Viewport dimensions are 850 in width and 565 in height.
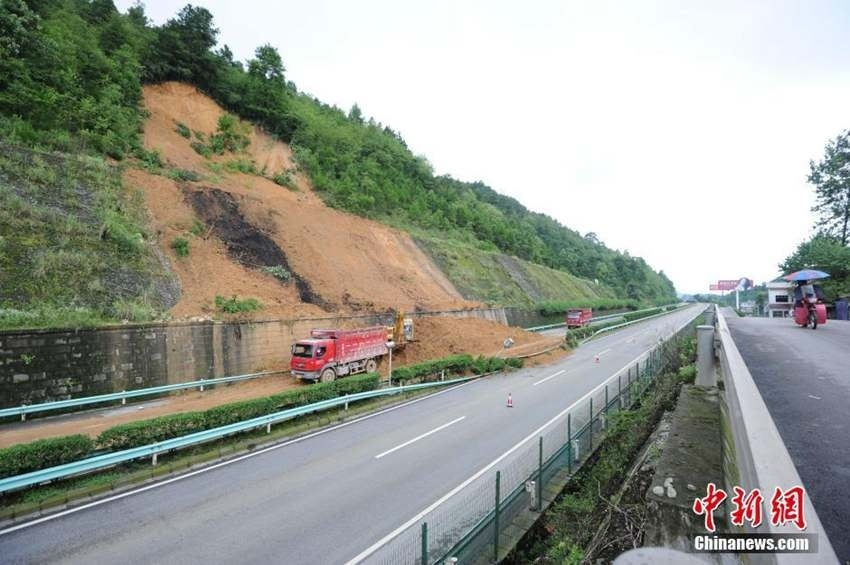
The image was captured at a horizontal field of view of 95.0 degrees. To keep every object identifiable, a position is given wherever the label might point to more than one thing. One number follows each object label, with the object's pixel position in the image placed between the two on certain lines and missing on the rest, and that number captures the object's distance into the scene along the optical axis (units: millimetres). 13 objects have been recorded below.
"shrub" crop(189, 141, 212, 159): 34531
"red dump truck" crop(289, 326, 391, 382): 17594
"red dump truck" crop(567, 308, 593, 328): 41688
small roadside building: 39594
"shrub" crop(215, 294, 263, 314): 19906
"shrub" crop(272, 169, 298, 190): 36725
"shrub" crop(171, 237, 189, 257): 22359
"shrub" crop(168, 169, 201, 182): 27564
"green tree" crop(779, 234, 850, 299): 29703
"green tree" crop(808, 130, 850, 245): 35812
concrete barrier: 1994
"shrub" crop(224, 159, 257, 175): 34781
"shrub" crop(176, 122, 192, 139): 34781
